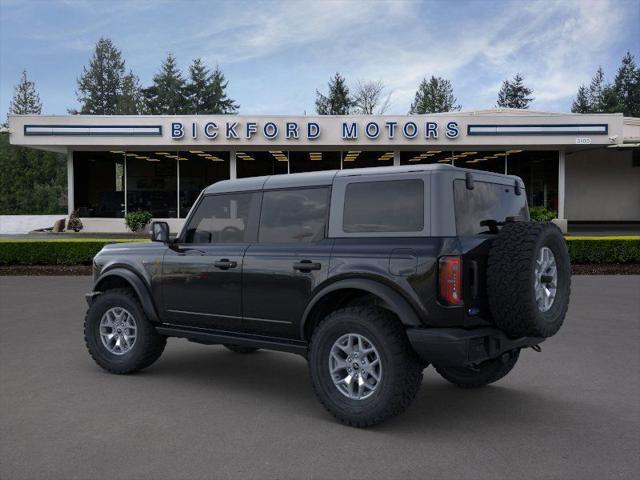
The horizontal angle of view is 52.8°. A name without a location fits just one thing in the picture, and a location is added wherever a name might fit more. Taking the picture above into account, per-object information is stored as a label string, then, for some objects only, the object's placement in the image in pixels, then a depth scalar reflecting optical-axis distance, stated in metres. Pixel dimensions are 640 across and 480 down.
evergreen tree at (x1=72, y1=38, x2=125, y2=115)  82.94
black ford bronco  4.52
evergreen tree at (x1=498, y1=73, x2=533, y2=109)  80.75
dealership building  28.09
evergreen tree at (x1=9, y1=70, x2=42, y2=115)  77.37
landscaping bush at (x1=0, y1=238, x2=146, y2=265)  16.89
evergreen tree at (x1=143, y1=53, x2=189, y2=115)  73.38
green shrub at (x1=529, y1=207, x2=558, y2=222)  21.28
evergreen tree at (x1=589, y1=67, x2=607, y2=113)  81.19
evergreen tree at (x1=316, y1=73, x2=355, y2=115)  72.81
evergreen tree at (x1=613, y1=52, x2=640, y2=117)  78.06
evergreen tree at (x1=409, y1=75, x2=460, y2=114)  76.31
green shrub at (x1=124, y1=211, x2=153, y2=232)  28.00
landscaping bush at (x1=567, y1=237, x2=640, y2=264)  16.23
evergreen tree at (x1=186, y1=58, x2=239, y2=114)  73.94
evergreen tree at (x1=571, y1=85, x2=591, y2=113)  81.25
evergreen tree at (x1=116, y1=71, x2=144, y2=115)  75.44
